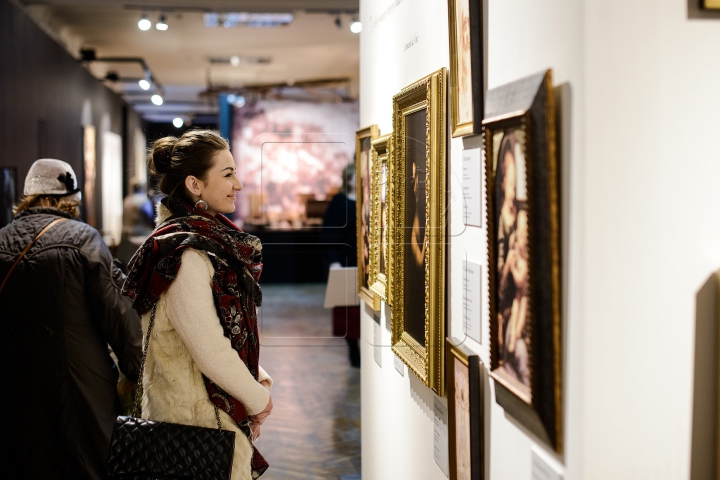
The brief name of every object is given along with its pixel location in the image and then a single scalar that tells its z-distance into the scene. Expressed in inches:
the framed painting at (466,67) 68.9
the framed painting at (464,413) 70.6
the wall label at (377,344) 128.0
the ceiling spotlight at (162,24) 270.2
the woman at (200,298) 84.0
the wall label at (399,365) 108.4
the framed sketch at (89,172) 284.7
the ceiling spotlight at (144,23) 265.9
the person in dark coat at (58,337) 133.3
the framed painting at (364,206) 126.6
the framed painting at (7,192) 211.6
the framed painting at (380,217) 109.0
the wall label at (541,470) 53.1
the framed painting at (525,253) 51.4
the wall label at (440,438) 85.0
